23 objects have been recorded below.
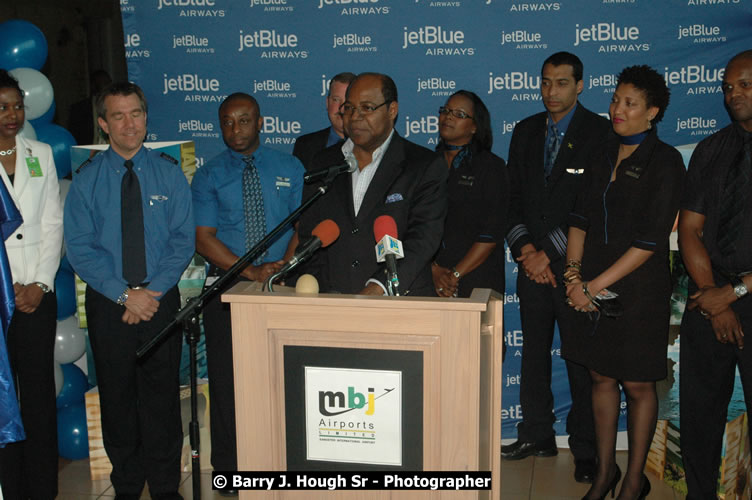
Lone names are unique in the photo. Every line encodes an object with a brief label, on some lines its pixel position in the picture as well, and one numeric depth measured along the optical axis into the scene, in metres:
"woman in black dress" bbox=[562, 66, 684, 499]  3.36
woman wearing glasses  4.09
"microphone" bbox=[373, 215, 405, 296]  2.26
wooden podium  2.21
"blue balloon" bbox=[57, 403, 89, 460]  4.41
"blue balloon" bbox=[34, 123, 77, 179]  4.41
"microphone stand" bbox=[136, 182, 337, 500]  2.44
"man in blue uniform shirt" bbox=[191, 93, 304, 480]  3.87
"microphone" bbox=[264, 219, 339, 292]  2.28
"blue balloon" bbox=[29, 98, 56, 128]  4.48
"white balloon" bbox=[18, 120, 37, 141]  4.22
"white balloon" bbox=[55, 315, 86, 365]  4.45
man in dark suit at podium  2.99
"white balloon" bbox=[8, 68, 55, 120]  4.30
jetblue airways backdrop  4.47
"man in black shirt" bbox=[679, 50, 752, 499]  3.29
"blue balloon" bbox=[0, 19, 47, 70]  4.41
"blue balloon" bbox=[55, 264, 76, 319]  4.43
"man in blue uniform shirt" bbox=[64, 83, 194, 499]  3.56
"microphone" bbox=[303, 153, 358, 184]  2.57
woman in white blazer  3.58
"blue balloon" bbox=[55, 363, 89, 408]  4.57
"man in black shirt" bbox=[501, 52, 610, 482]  3.98
